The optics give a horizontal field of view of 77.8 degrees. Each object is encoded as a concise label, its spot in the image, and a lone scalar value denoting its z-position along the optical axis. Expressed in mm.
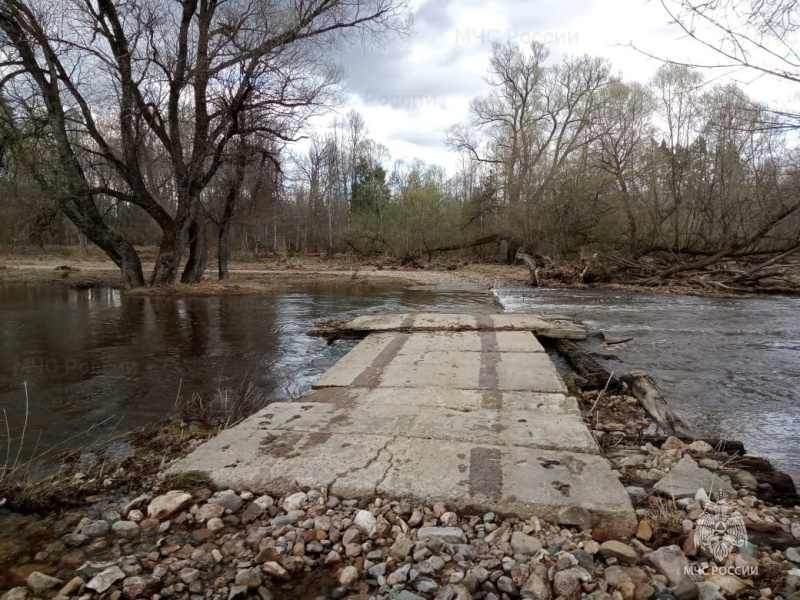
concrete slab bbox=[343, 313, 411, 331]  7859
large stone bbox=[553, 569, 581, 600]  1849
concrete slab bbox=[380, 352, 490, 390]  4625
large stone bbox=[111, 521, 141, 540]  2337
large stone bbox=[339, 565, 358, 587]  2003
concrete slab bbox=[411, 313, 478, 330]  7714
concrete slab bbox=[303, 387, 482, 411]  3982
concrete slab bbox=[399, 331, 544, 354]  6137
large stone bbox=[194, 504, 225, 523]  2408
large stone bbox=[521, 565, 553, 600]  1855
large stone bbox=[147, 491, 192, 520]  2453
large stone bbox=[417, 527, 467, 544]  2189
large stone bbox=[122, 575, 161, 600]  1897
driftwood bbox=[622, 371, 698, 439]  3815
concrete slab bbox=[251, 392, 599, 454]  3160
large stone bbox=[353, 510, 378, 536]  2281
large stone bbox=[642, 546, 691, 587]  1951
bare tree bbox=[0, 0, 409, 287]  13023
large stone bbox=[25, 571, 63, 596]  1943
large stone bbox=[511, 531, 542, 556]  2109
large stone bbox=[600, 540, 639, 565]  2041
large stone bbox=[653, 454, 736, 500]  2648
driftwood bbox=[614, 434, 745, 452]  3309
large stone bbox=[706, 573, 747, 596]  1871
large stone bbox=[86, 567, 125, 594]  1925
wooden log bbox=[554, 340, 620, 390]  5273
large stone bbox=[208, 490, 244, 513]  2498
